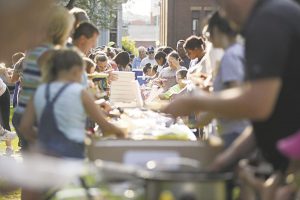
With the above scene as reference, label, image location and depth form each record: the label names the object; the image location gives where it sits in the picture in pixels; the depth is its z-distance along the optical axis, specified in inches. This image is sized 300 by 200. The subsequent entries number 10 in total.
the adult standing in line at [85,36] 328.4
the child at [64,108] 265.9
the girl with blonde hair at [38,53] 297.1
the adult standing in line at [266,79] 173.7
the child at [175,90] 542.4
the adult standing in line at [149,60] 1113.3
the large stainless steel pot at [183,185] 163.8
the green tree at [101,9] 2016.3
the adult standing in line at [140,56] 1341.2
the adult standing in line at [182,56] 799.1
